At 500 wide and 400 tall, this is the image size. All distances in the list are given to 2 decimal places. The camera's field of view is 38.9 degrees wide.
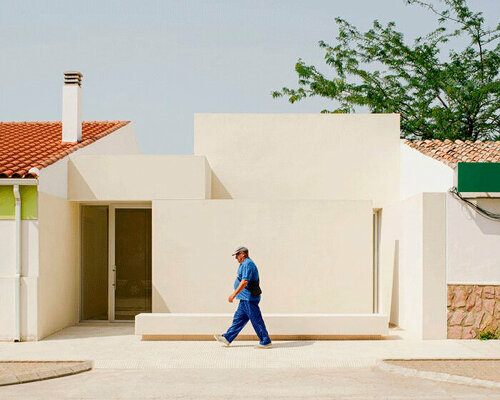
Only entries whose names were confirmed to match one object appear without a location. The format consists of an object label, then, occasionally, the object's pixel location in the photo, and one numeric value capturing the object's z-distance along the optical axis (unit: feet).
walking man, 37.83
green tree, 90.68
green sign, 40.73
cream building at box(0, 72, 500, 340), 41.27
